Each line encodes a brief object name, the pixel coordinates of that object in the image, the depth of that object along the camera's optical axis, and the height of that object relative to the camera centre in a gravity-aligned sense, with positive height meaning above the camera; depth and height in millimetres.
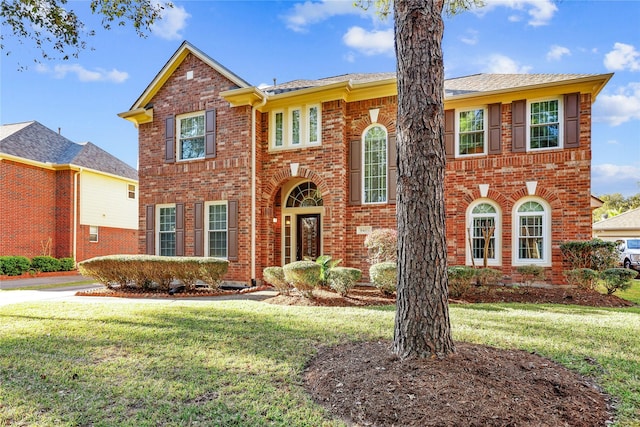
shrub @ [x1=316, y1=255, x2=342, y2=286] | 8797 -1107
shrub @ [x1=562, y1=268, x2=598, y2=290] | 8625 -1315
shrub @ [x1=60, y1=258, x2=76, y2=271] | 16469 -1899
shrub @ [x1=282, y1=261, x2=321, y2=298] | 7996 -1163
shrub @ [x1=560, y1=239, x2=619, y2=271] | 9047 -781
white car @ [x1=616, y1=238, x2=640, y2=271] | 18953 -1821
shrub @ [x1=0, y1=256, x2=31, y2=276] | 14462 -1715
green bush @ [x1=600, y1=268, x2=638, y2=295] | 8555 -1284
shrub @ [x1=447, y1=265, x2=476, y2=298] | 8422 -1309
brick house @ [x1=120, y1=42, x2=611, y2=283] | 10102 +1805
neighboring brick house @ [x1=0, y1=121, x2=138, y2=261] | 15820 +1263
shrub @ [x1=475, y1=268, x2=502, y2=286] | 8859 -1301
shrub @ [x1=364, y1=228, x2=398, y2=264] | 9549 -554
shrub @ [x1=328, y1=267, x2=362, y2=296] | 8406 -1294
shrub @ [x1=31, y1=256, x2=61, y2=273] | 15602 -1779
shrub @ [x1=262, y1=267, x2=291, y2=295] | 8781 -1345
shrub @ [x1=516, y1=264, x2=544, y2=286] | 9383 -1295
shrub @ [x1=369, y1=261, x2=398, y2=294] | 8368 -1239
